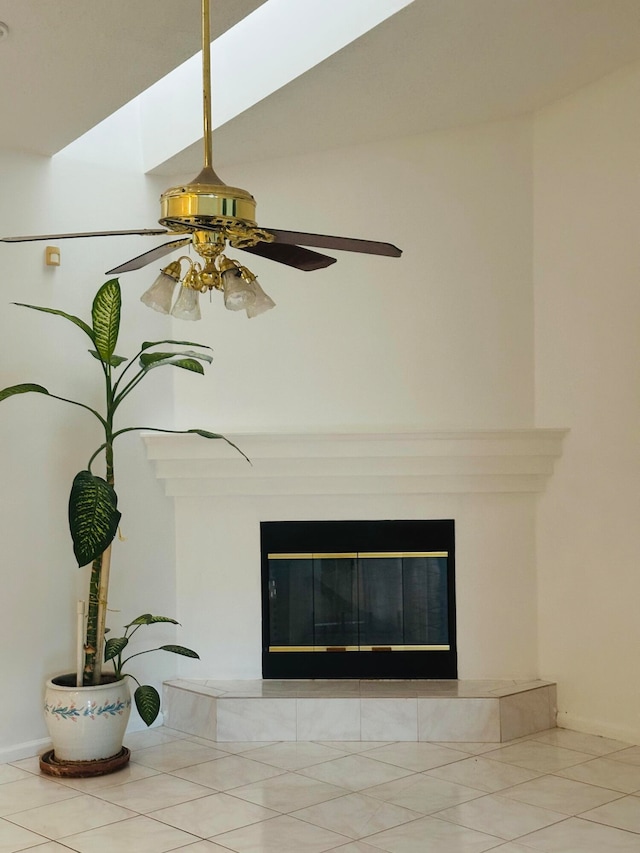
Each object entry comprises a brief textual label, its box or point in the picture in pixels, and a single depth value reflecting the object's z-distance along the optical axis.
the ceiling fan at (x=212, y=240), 2.05
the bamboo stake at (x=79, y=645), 3.93
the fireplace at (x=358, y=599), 4.62
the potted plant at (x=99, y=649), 3.71
